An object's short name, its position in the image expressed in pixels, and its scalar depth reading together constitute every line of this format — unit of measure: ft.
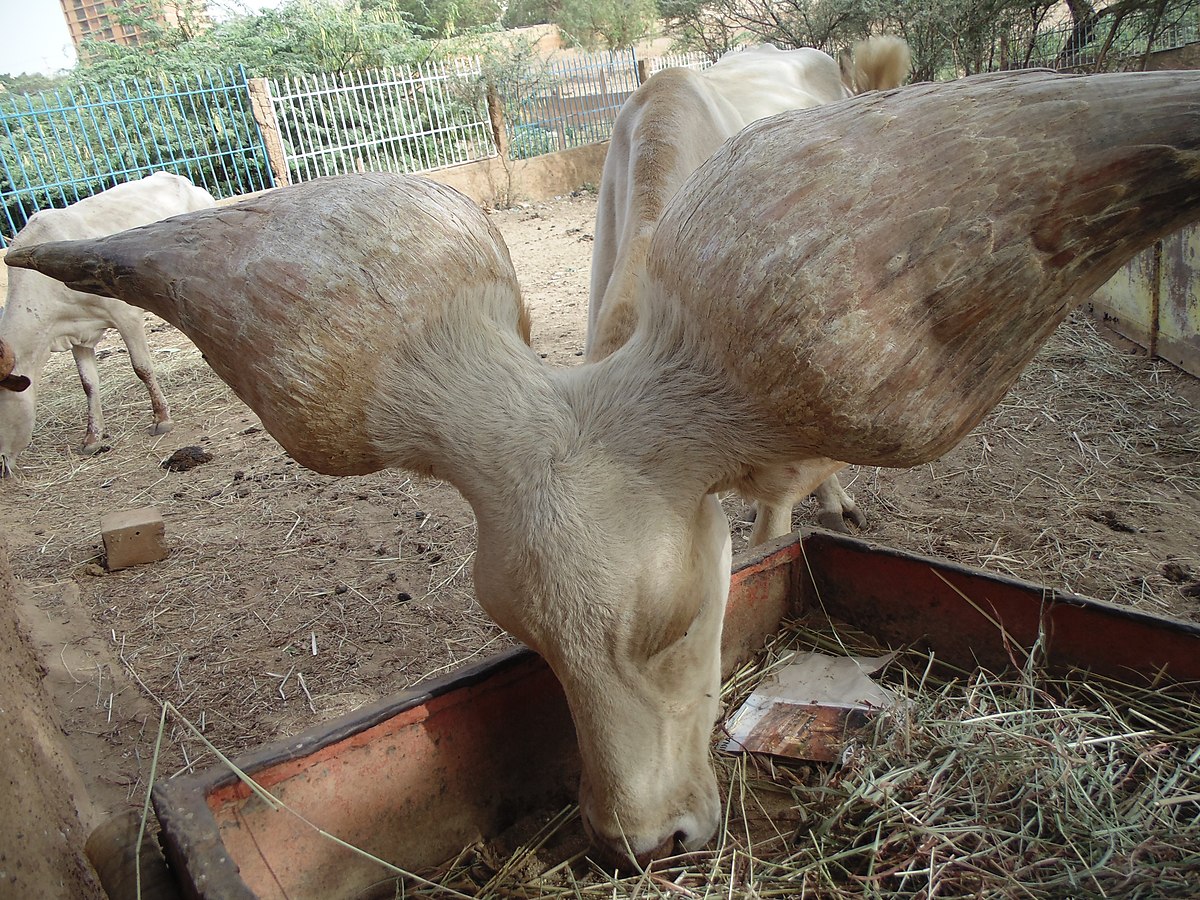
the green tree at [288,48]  60.18
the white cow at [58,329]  21.63
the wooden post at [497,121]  55.88
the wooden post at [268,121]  49.37
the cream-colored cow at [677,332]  4.89
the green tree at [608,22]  134.62
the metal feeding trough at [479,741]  6.15
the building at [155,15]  69.33
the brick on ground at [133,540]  15.50
